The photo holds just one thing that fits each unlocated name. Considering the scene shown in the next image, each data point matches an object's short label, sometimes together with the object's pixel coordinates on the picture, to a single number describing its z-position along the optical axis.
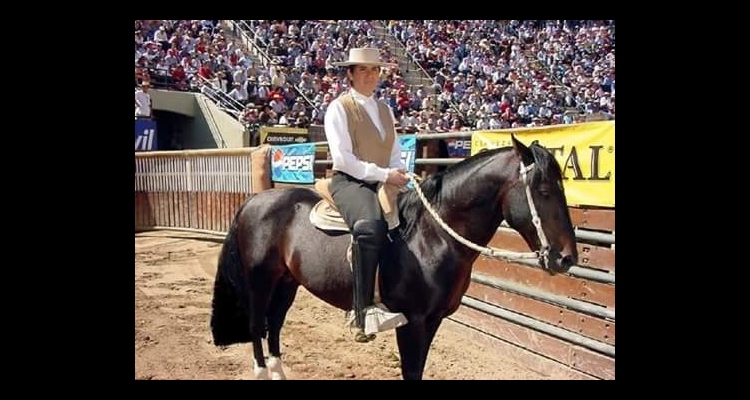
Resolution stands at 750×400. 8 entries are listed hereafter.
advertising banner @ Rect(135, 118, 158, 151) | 14.99
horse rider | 3.77
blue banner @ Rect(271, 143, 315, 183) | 10.08
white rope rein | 3.38
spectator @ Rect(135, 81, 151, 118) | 15.17
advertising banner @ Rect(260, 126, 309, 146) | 16.36
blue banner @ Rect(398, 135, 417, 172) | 7.13
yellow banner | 4.70
